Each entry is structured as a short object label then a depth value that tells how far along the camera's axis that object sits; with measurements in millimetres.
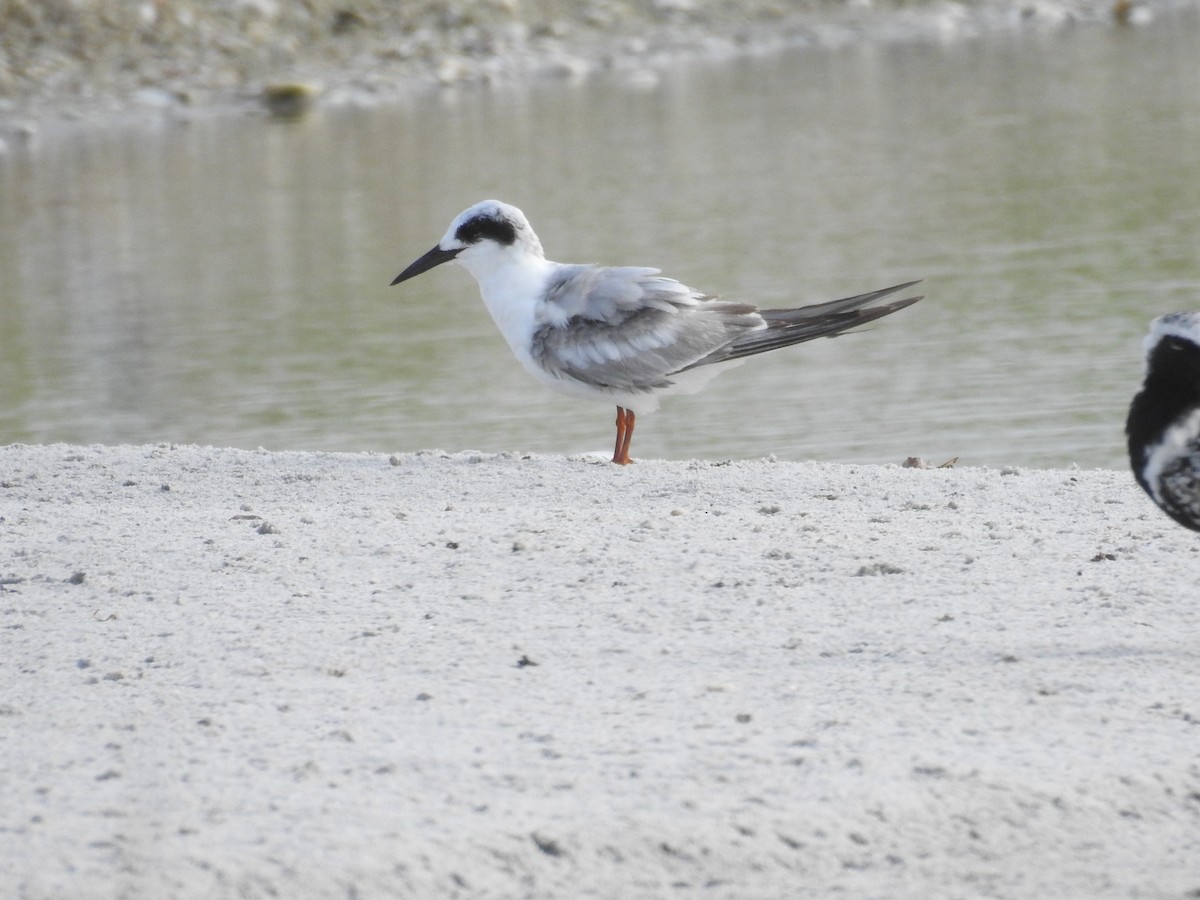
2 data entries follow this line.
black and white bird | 8320
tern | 12930
